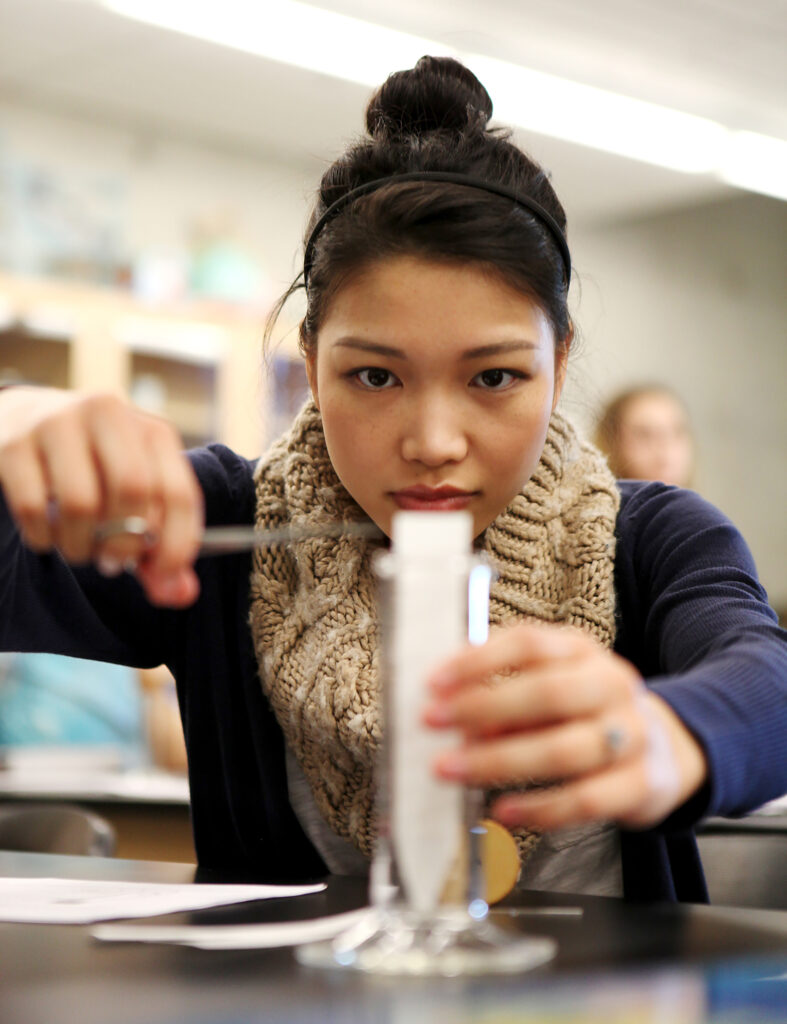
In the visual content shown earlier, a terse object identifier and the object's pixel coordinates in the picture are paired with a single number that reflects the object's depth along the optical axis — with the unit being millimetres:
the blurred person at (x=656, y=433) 2855
